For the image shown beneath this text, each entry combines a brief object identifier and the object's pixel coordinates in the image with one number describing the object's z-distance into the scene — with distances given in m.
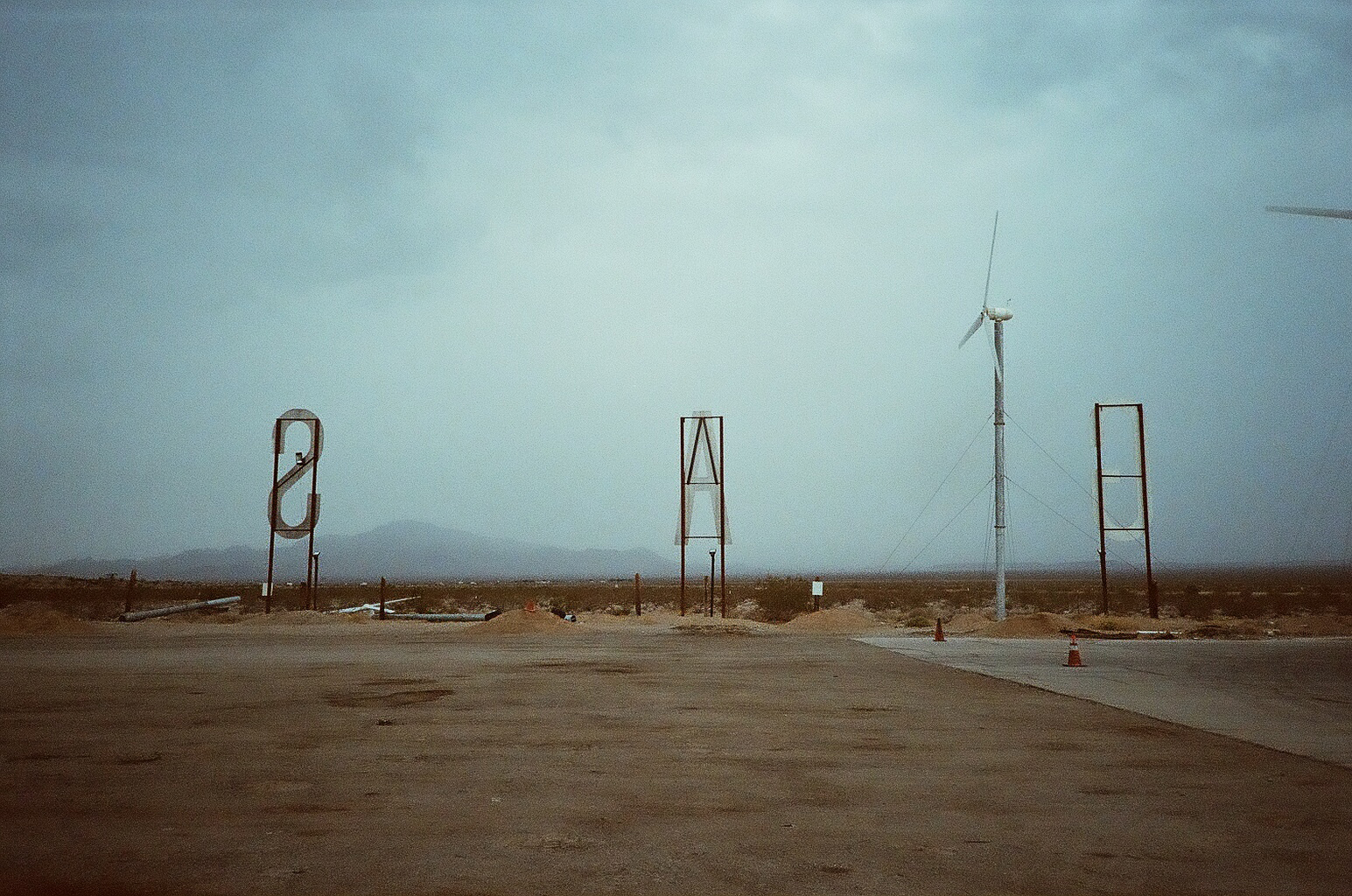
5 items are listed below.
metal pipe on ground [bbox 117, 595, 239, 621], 30.63
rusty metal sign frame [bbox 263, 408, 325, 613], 32.44
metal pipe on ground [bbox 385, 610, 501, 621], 31.34
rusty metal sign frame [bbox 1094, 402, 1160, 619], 28.69
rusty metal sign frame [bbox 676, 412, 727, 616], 30.42
